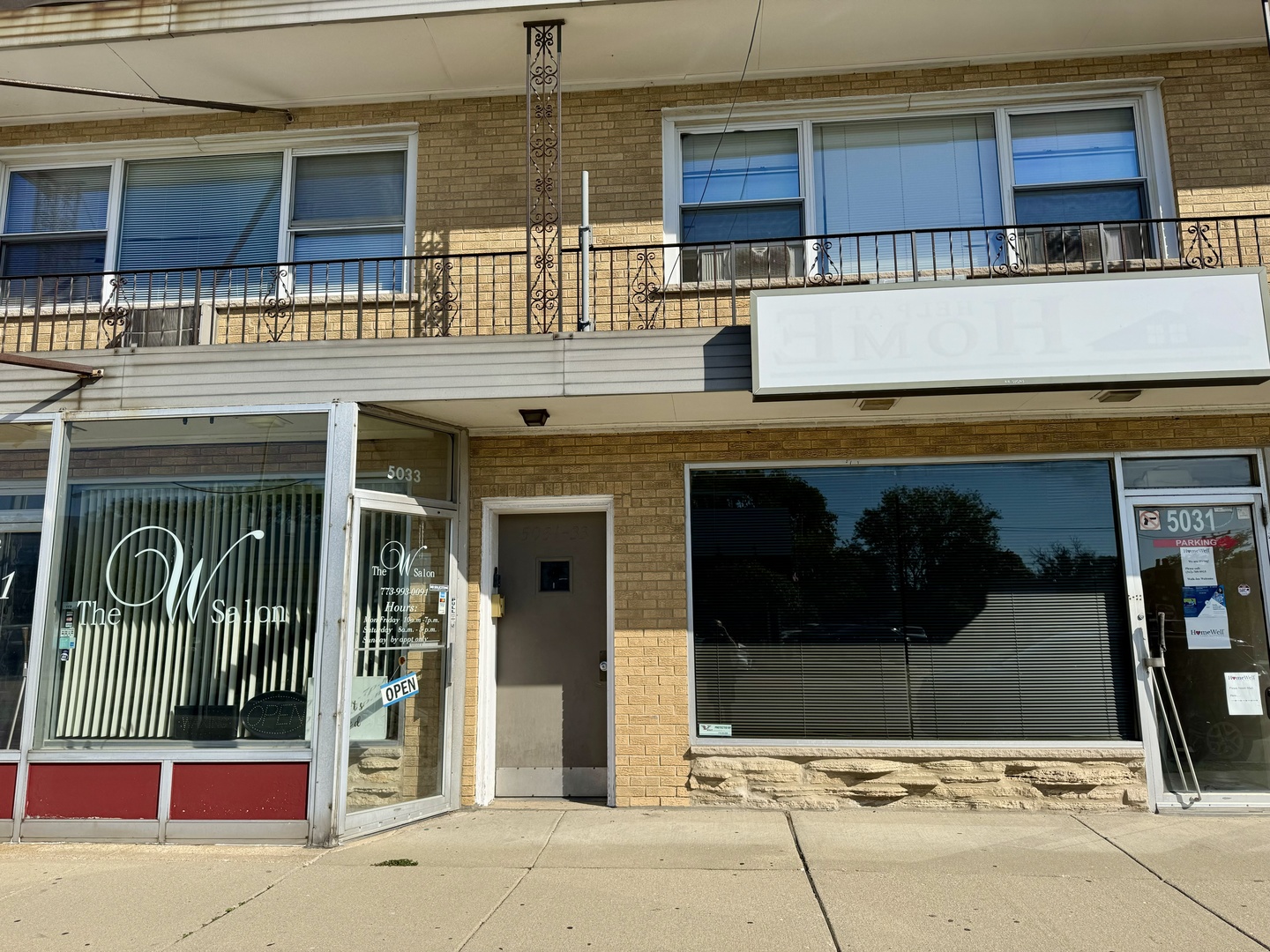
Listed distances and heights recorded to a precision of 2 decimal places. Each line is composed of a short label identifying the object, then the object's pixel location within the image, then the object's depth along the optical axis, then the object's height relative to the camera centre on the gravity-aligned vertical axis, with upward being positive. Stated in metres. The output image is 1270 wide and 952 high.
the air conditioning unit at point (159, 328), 7.29 +2.42
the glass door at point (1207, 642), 6.45 -0.22
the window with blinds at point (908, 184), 7.21 +3.52
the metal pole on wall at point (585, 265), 6.20 +2.44
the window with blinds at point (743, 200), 7.25 +3.43
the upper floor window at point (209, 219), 7.64 +3.51
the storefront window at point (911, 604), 6.61 +0.09
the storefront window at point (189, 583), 6.13 +0.30
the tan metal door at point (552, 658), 7.04 -0.30
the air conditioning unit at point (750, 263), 7.21 +2.84
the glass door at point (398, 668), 6.11 -0.32
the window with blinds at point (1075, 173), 7.19 +3.54
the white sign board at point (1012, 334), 5.54 +1.75
